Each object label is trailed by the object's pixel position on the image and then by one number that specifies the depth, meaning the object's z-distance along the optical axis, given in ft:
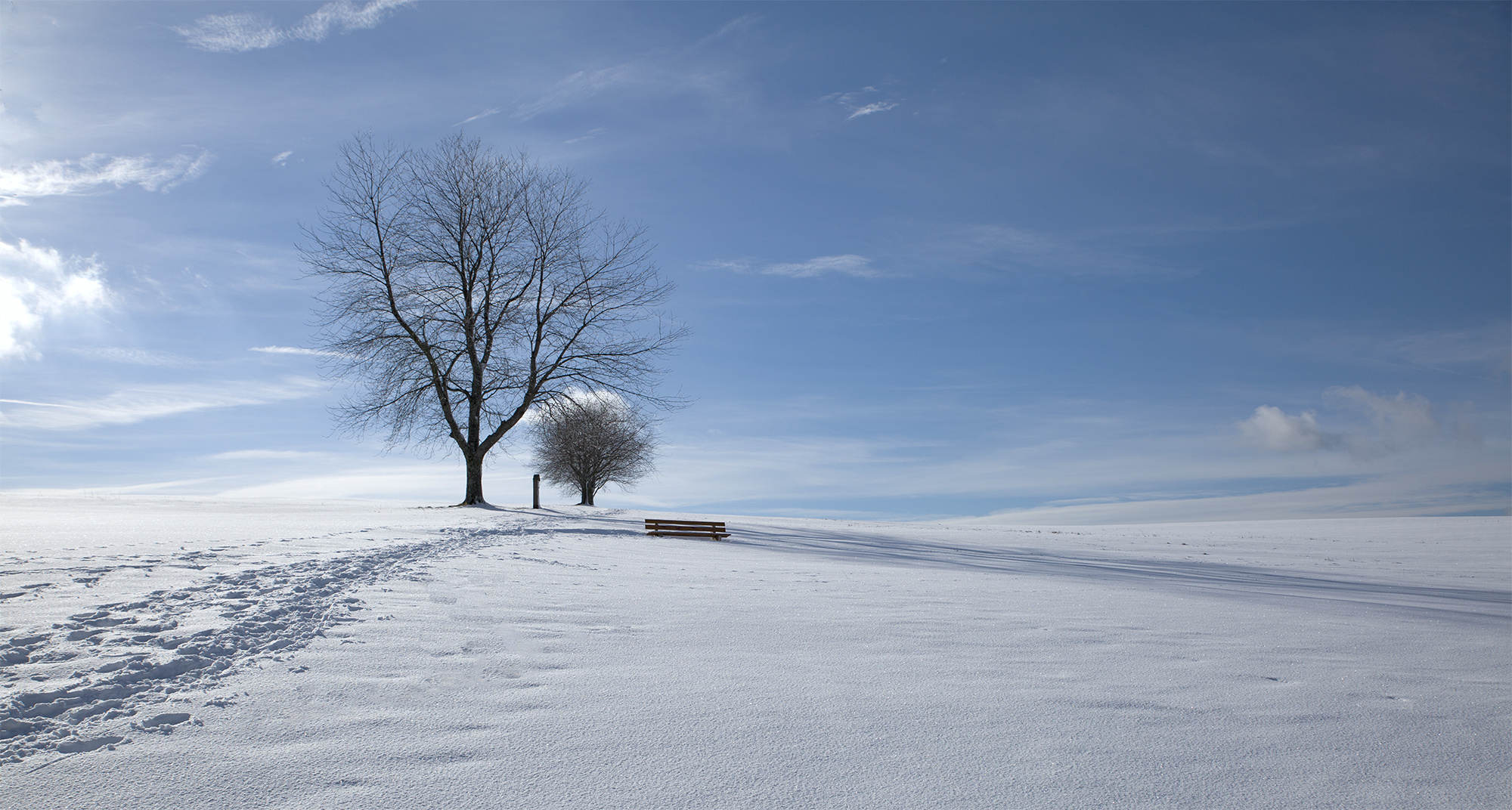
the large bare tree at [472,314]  72.54
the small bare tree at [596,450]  112.06
